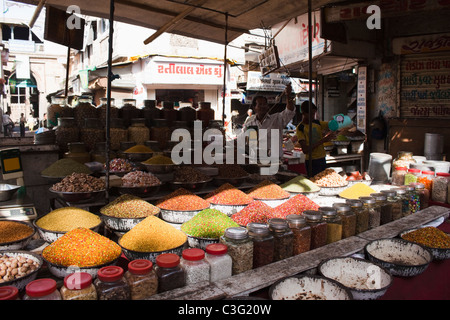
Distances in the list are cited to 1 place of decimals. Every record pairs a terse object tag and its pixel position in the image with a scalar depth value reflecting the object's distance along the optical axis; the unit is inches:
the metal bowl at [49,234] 61.0
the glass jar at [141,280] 42.9
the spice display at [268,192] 92.5
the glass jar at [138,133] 140.3
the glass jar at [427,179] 110.1
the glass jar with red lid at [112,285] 40.9
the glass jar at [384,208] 83.2
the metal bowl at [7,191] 84.7
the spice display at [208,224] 61.9
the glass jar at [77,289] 39.6
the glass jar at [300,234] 62.5
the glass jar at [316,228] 65.7
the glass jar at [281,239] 59.5
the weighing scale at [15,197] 78.9
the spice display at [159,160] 107.2
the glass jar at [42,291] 38.2
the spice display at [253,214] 71.8
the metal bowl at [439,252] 66.8
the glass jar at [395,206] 86.4
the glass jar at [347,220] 72.0
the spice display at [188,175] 99.5
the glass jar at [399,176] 120.5
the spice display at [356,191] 97.0
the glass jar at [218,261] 50.0
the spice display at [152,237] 56.0
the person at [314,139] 147.1
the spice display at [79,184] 82.0
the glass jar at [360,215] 75.4
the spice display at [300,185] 100.2
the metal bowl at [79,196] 80.1
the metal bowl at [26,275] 44.0
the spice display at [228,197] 85.3
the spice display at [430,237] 69.3
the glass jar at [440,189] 106.4
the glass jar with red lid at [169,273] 45.7
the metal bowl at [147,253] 53.9
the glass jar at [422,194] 98.6
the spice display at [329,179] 106.9
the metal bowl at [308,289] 48.5
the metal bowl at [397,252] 64.6
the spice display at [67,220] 64.1
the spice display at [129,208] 72.2
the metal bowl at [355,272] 56.5
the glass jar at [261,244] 56.2
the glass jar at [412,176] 113.7
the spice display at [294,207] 76.6
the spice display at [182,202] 78.7
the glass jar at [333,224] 69.2
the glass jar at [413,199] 93.6
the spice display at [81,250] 49.3
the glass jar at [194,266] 48.0
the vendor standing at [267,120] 163.5
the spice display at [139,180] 90.2
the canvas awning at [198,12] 106.8
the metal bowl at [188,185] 97.1
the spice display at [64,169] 94.6
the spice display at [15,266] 46.2
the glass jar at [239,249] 53.0
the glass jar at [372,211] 78.8
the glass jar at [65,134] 124.1
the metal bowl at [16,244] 57.5
